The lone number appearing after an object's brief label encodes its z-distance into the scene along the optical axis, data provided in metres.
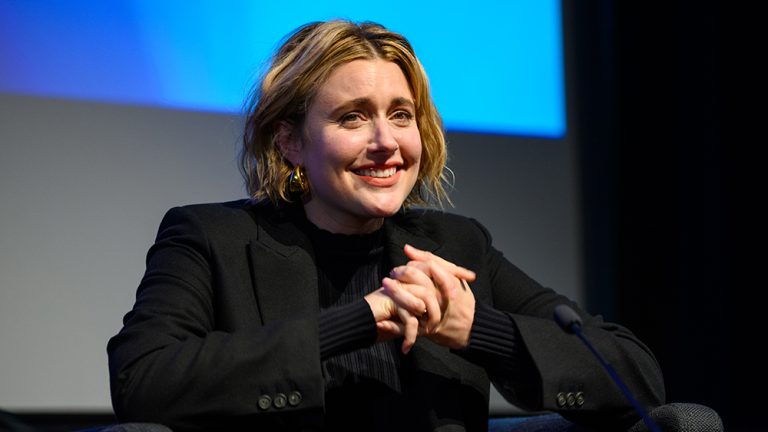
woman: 6.02
